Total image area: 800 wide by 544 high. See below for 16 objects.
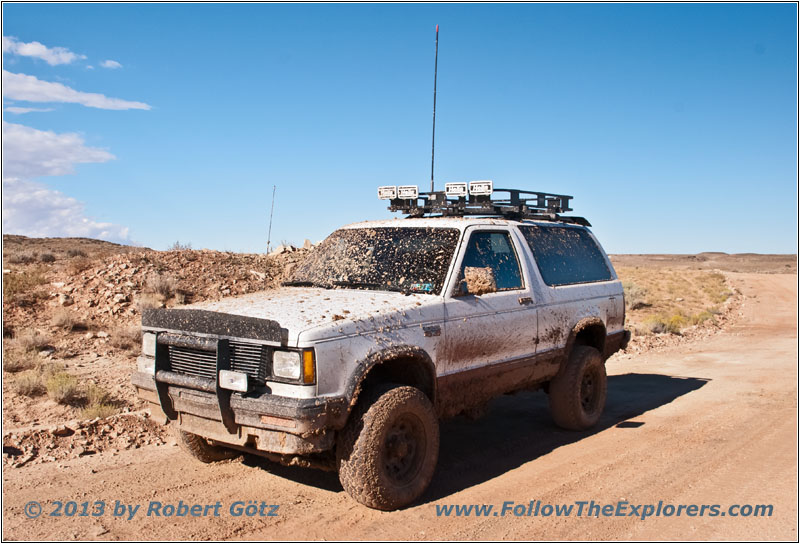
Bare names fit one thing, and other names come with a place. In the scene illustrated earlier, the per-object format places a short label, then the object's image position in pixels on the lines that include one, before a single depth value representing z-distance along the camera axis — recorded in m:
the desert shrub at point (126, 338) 10.78
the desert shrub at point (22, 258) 20.38
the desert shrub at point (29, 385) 7.88
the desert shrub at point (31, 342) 10.17
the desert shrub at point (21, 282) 13.40
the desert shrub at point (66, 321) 11.66
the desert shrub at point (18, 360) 9.22
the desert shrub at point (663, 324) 16.17
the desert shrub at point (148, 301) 12.90
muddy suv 4.42
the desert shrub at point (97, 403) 7.09
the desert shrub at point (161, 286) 13.73
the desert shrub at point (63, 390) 7.62
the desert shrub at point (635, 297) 22.48
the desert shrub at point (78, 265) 14.84
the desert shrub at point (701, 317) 18.83
